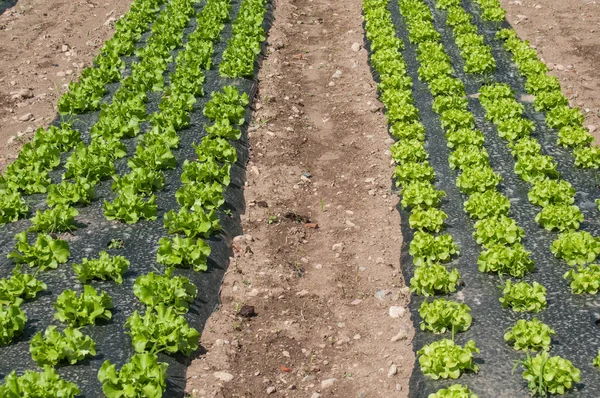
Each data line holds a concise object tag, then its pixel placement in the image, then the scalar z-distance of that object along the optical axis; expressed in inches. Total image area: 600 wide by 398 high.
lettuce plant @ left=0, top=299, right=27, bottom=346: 337.1
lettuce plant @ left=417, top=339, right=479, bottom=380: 318.0
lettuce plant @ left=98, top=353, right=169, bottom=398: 310.5
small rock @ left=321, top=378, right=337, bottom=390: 353.1
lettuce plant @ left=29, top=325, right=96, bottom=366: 324.5
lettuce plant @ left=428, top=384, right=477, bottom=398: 301.2
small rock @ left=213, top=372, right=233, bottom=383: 350.0
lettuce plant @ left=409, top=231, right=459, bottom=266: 393.4
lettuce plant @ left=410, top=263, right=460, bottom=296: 369.4
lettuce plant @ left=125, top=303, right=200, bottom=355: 339.0
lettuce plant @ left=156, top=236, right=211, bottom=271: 392.5
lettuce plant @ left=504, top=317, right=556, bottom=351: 323.9
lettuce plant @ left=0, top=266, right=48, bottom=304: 361.4
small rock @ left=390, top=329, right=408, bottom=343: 371.9
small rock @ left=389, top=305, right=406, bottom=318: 387.9
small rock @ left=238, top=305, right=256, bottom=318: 390.6
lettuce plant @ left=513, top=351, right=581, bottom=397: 301.1
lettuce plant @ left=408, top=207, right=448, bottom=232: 418.0
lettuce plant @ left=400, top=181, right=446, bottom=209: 437.4
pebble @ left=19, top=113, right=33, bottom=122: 580.4
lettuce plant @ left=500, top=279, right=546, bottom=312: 348.5
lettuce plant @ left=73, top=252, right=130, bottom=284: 375.6
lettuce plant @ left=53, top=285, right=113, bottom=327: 349.4
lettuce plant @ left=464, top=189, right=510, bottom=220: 418.0
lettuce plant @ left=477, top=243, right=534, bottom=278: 373.4
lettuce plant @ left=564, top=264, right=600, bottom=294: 355.6
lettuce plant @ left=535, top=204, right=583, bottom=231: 402.3
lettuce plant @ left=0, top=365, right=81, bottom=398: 300.2
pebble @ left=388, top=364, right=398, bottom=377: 352.5
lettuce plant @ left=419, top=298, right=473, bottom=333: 343.6
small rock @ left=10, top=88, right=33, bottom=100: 612.1
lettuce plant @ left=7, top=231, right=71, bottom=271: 388.8
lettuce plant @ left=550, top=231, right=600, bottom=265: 377.4
